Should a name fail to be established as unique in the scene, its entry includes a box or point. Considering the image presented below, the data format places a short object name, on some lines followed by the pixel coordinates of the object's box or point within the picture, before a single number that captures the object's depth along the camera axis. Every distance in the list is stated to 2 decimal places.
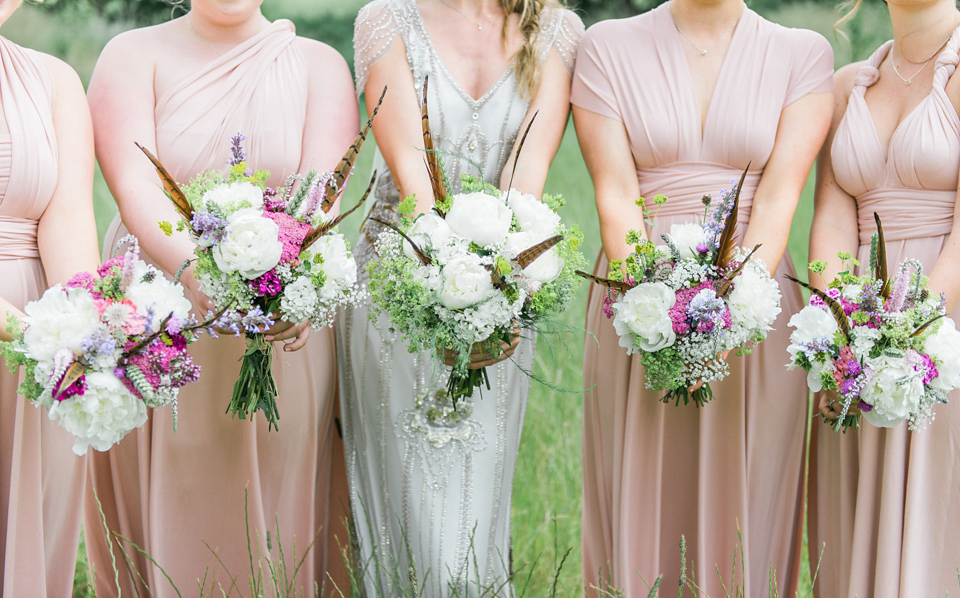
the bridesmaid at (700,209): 3.44
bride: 3.47
